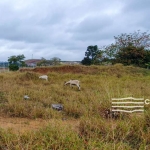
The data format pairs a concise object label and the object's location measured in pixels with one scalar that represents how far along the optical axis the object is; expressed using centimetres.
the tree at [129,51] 1404
